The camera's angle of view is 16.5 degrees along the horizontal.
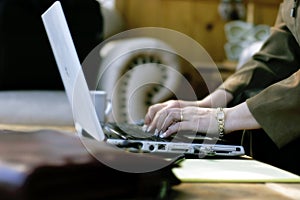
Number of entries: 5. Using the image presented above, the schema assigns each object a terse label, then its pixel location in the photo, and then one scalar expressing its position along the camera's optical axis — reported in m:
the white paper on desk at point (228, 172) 1.80
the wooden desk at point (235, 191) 1.71
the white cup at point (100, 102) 2.39
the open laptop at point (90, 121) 1.90
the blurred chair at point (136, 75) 2.89
